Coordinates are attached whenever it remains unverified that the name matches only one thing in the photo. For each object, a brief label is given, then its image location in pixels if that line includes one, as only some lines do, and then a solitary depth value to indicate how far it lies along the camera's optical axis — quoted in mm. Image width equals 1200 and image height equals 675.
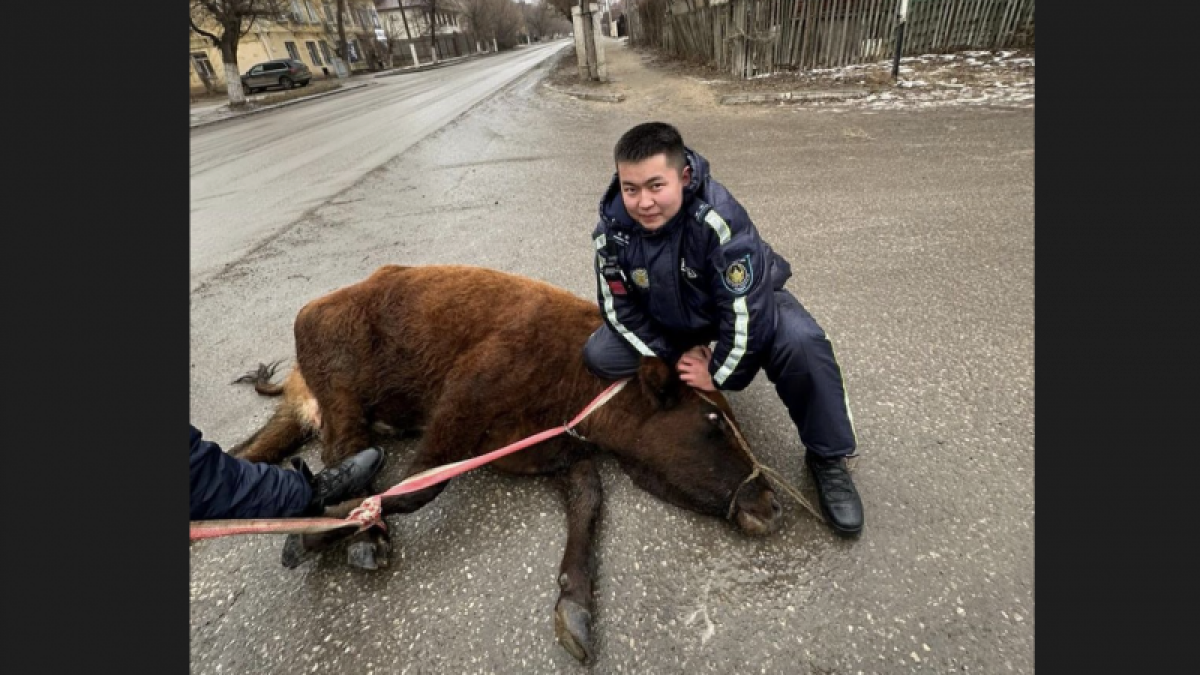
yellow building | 40781
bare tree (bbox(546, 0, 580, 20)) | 23453
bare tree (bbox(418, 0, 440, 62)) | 55738
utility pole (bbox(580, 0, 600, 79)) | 16578
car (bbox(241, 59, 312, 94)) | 33094
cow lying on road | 2504
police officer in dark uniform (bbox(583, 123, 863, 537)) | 2416
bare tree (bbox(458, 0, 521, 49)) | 71625
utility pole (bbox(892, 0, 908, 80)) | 10894
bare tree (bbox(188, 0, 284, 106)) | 25109
